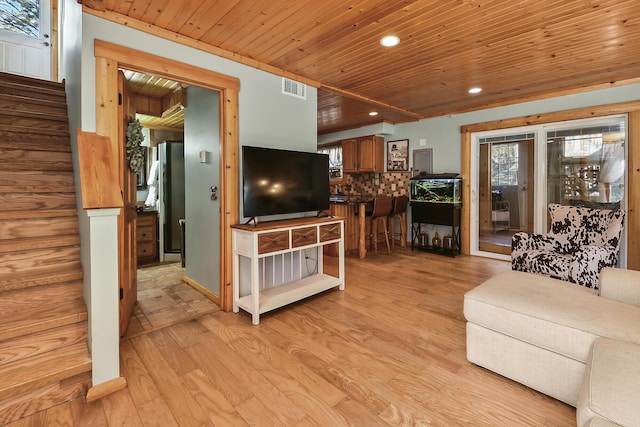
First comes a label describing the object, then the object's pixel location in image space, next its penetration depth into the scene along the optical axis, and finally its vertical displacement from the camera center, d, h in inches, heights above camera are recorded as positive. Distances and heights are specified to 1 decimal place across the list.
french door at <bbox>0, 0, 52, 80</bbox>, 165.6 +96.6
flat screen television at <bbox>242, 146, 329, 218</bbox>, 105.5 +10.1
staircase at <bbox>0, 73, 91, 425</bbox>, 63.7 -15.7
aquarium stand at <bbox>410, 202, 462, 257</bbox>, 191.2 -8.9
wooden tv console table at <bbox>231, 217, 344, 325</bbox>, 100.5 -21.8
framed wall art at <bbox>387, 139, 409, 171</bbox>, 228.2 +40.0
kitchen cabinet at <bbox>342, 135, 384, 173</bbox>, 235.3 +42.7
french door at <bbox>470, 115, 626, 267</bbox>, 151.7 +17.6
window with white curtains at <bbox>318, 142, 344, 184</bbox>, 270.5 +41.3
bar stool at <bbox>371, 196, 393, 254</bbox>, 190.7 -5.1
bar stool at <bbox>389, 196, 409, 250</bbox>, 207.6 -7.2
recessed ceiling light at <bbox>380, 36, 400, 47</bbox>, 100.7 +56.6
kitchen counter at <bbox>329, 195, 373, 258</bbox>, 192.2 -7.7
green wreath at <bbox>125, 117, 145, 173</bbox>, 96.4 +20.3
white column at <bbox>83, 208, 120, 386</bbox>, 63.7 -17.7
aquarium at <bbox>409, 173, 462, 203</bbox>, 190.7 +12.3
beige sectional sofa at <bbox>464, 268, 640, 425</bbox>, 57.7 -24.4
